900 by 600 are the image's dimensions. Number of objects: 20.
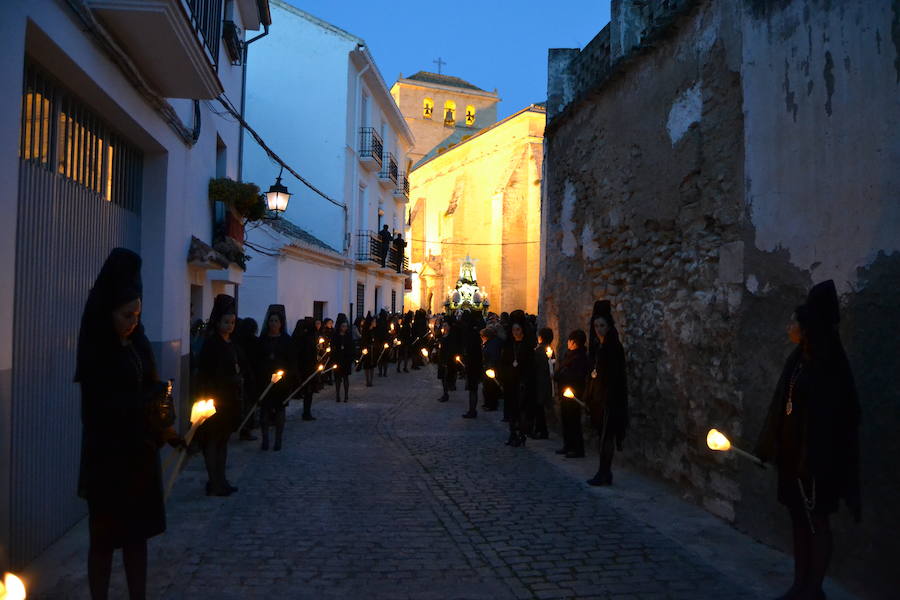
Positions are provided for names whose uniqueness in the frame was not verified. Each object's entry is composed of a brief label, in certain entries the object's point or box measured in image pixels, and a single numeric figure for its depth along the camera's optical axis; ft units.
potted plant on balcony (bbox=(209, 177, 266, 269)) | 36.19
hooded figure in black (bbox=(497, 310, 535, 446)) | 31.81
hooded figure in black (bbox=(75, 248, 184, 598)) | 12.05
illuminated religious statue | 120.26
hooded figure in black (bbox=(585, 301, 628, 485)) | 23.38
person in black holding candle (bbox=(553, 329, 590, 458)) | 28.60
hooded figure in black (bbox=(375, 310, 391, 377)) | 61.67
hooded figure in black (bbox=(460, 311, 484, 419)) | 41.32
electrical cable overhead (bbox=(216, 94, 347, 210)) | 35.35
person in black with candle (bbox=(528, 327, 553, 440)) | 32.14
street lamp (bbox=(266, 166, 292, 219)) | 45.03
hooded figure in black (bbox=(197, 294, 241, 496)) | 22.15
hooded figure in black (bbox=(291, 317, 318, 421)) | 36.27
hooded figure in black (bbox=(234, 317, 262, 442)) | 28.86
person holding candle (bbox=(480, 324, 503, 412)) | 39.60
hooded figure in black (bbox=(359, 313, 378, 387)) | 57.67
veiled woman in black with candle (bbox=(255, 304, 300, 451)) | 29.45
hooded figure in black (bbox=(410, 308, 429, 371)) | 77.15
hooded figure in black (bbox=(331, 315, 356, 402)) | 44.76
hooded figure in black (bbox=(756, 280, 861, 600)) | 13.29
